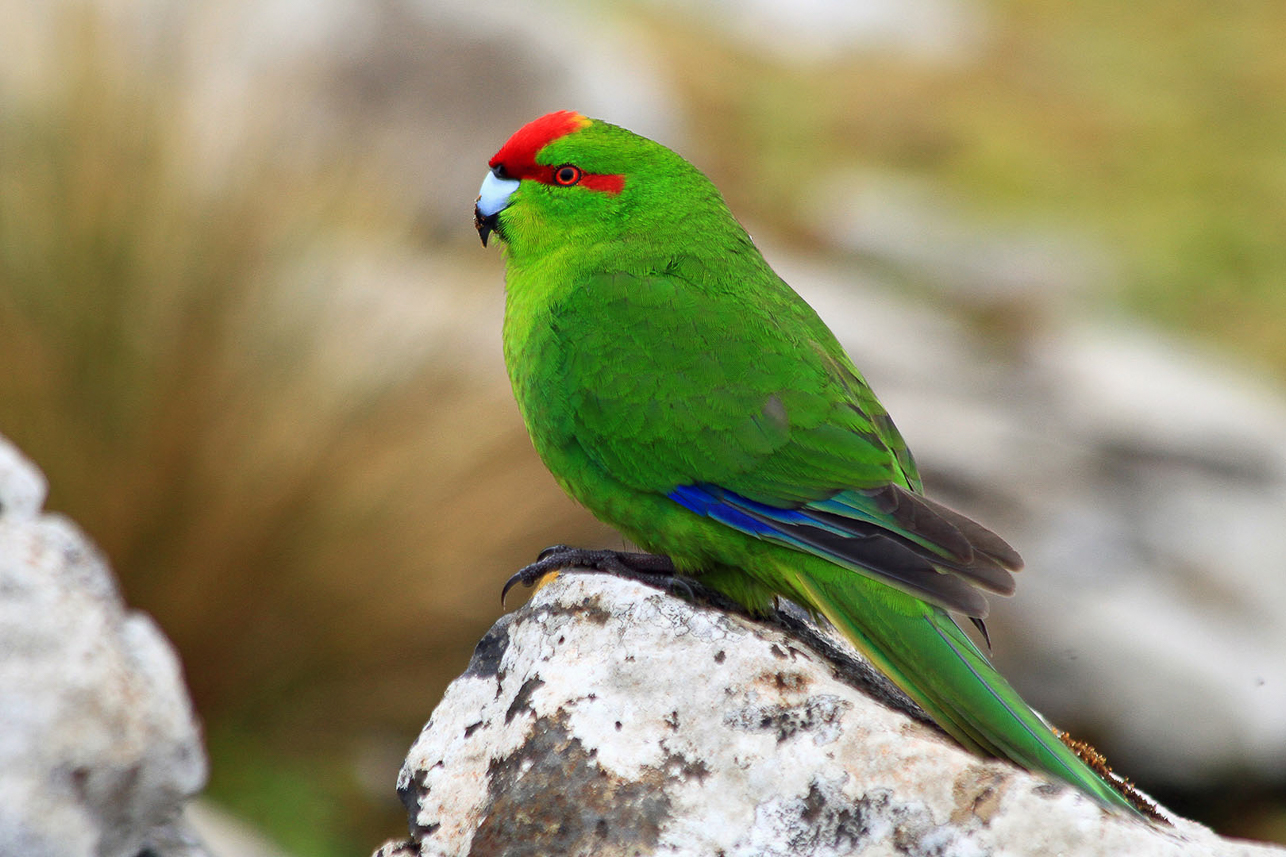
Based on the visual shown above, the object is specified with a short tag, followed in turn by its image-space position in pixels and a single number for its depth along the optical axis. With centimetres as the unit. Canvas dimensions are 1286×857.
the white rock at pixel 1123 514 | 1140
